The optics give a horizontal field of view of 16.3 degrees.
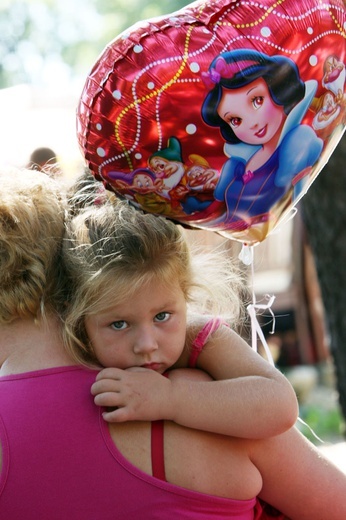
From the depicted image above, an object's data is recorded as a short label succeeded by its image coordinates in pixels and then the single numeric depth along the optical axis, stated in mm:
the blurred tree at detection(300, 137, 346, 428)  2519
